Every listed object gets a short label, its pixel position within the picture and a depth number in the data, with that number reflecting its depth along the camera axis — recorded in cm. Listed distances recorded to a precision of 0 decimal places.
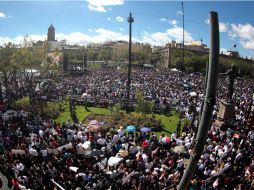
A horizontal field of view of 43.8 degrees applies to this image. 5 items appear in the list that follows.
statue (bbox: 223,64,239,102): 1812
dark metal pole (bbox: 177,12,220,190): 282
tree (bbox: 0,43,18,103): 3428
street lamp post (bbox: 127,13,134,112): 2984
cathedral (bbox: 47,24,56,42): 15788
